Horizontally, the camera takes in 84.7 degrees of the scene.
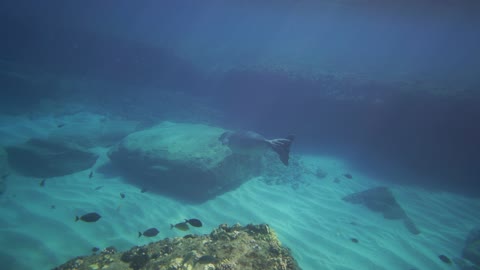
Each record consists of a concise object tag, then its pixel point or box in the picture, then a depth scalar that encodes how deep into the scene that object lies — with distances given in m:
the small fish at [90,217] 5.61
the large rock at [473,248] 8.34
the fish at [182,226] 5.74
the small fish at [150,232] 6.12
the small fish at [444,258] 7.02
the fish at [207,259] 2.88
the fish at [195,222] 5.44
